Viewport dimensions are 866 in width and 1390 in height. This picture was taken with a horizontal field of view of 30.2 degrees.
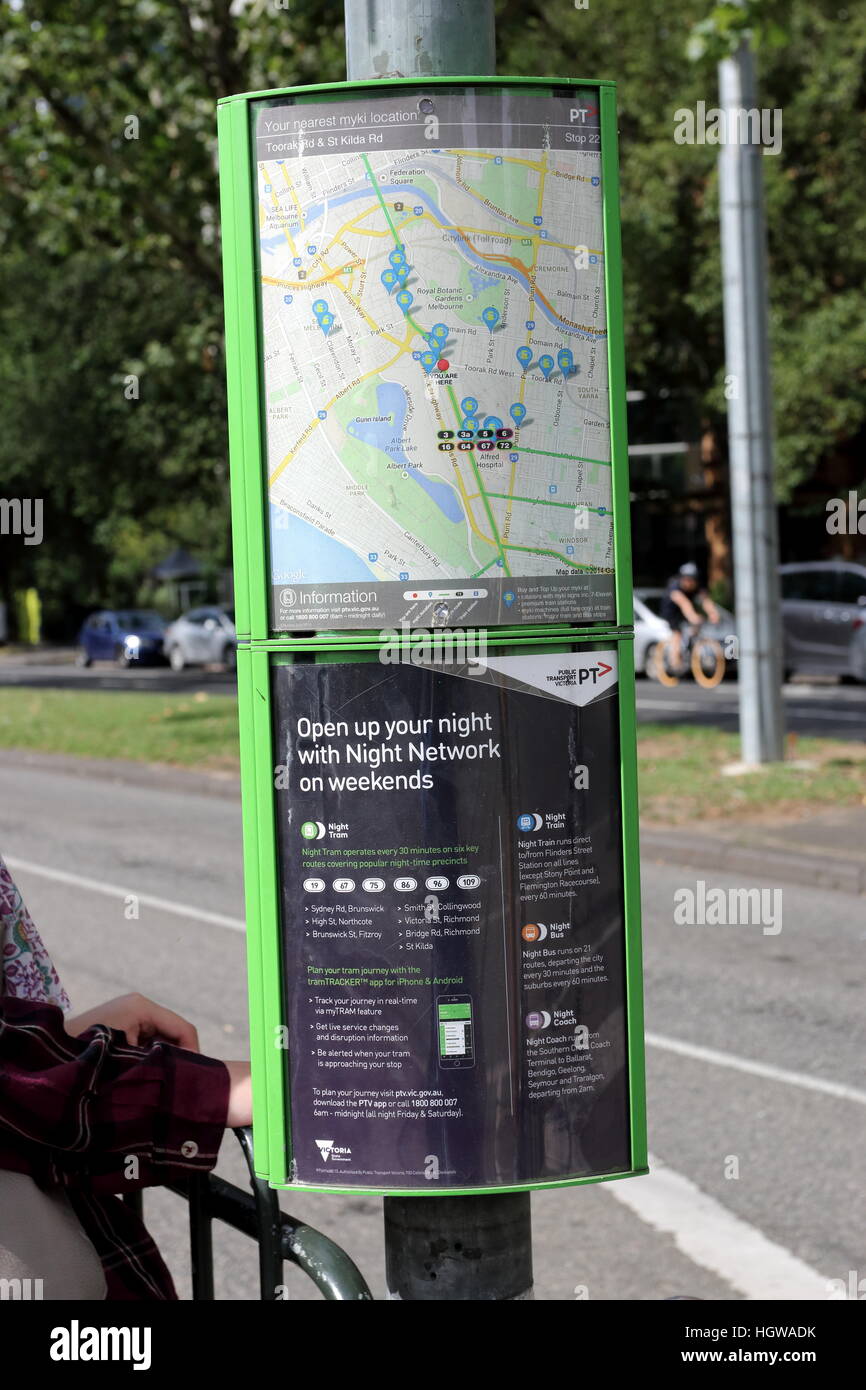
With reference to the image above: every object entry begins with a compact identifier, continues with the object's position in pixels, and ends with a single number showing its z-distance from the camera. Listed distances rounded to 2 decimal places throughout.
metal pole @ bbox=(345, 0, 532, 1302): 2.18
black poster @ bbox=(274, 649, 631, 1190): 2.16
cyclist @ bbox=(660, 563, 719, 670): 25.41
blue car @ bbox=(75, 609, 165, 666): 40.72
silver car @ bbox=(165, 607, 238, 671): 36.72
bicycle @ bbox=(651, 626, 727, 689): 25.14
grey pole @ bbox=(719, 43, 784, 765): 12.70
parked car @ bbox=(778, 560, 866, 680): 23.86
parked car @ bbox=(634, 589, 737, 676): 25.91
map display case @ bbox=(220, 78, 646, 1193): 2.17
